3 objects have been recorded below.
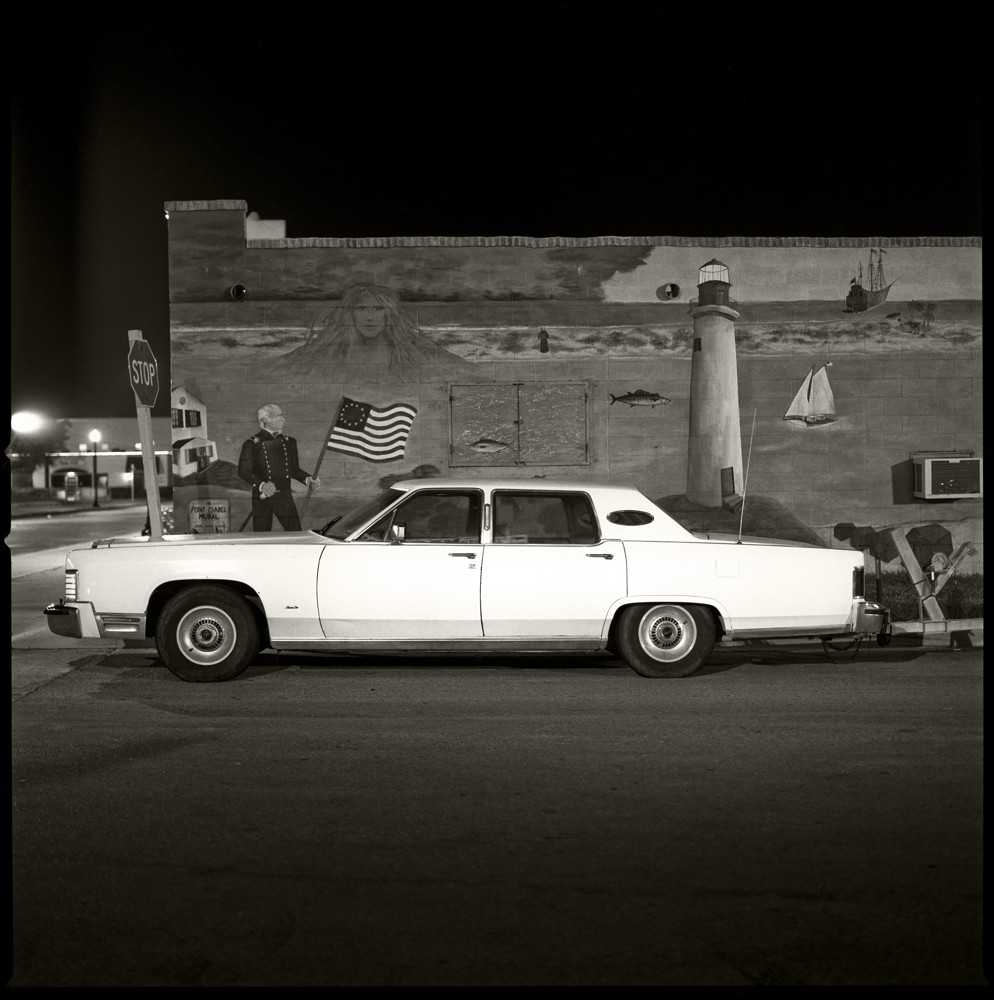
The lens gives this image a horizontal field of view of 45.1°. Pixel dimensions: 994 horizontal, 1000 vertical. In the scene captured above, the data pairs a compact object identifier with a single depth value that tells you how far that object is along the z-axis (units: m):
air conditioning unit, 13.70
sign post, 11.42
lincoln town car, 9.09
